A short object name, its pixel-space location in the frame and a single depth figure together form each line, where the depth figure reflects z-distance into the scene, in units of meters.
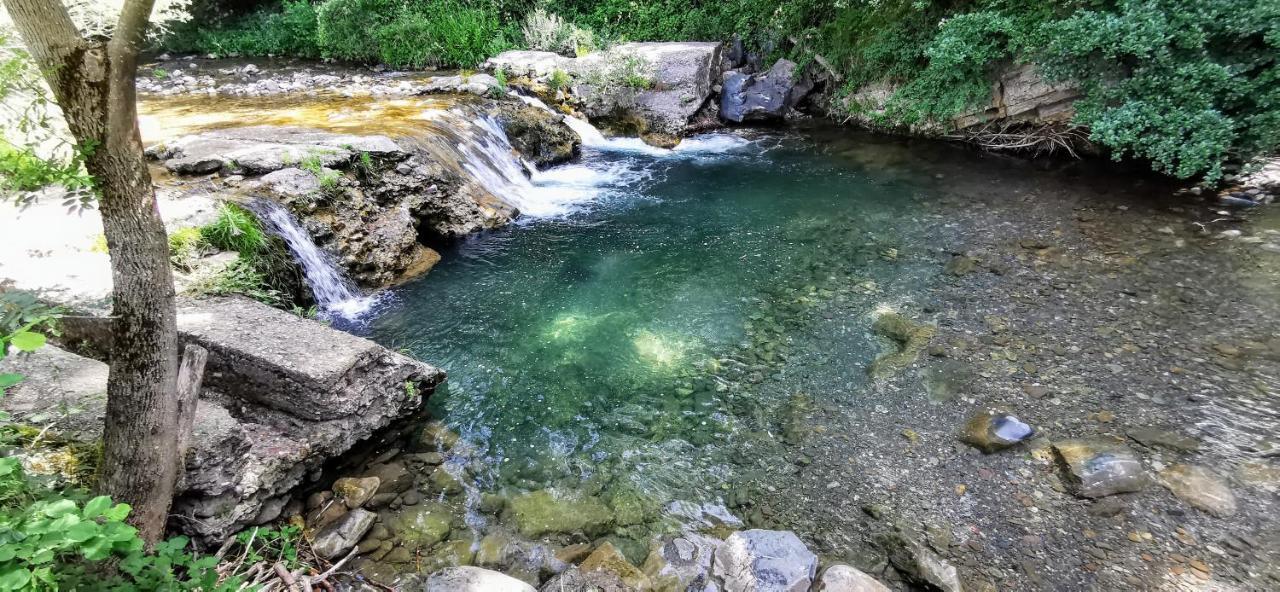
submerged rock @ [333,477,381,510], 3.84
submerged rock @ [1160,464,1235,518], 3.59
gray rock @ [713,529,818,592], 3.33
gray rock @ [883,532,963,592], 3.32
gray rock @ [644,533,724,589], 3.41
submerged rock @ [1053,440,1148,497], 3.76
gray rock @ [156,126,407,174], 6.69
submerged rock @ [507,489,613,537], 3.81
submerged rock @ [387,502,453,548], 3.68
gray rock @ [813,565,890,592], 3.22
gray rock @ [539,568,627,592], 3.31
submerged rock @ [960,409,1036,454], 4.17
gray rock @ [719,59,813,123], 12.28
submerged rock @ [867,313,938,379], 5.04
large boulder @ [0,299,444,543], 3.27
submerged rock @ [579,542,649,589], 3.38
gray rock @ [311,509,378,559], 3.47
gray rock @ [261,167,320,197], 6.48
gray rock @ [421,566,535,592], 3.20
